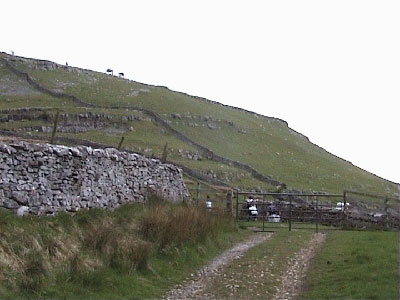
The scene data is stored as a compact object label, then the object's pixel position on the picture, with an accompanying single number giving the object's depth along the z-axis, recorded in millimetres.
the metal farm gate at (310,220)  25219
